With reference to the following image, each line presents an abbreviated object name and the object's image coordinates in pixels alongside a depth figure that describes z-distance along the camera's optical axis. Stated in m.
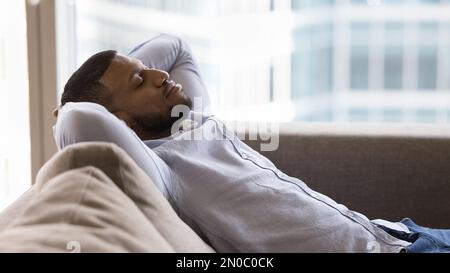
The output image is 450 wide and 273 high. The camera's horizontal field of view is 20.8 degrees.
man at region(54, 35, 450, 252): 2.46
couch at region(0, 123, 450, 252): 2.08
